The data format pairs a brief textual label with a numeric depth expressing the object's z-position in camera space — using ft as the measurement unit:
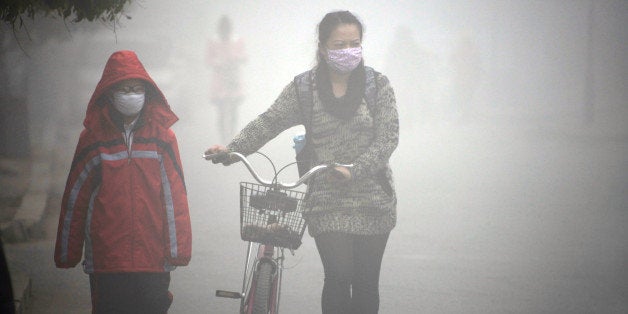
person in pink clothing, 124.06
